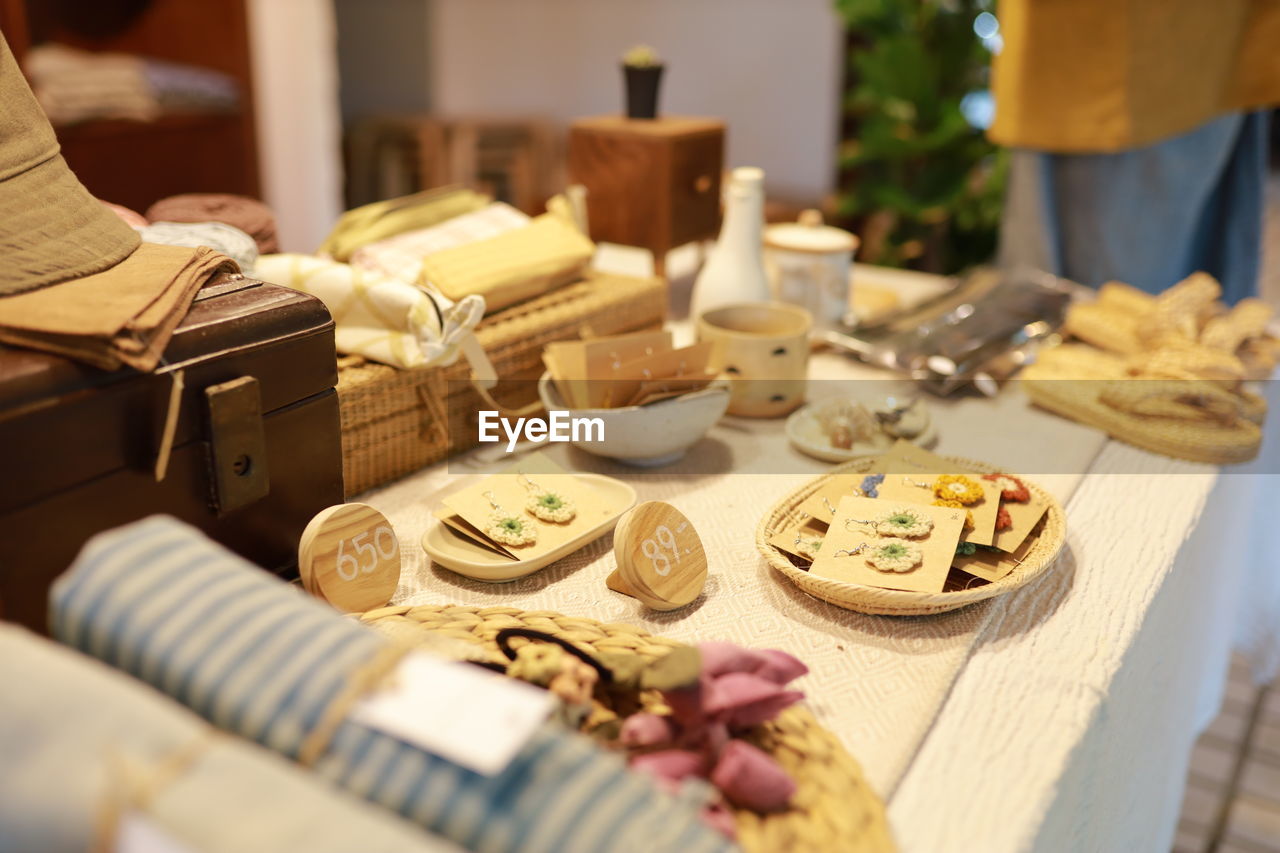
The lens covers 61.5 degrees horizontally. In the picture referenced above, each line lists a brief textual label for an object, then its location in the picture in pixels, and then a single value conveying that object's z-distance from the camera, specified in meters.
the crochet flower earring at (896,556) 0.85
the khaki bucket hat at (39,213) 0.78
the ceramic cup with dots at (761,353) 1.21
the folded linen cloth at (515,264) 1.18
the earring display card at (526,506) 0.92
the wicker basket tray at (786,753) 0.60
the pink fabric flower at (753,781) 0.60
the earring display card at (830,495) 0.95
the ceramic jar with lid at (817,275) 1.49
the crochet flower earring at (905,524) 0.89
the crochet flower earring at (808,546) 0.90
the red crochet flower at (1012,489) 0.96
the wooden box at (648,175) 1.53
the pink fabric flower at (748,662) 0.66
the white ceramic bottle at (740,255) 1.37
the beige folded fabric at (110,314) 0.70
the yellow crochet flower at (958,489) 0.94
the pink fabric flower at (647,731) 0.64
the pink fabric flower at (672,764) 0.62
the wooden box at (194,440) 0.68
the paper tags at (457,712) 0.49
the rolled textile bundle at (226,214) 1.11
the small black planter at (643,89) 1.59
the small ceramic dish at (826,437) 1.14
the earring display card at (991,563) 0.88
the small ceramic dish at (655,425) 1.05
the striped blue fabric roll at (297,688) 0.49
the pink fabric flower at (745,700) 0.63
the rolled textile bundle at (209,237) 0.98
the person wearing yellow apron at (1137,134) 1.63
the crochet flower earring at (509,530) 0.91
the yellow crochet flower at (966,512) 0.91
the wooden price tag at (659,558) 0.82
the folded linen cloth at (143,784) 0.43
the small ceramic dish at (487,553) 0.88
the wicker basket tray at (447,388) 1.03
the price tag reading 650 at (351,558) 0.81
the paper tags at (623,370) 1.08
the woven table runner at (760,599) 0.75
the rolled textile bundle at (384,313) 1.04
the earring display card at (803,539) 0.90
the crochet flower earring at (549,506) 0.95
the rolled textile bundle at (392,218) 1.25
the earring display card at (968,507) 0.90
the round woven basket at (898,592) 0.81
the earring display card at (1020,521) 0.90
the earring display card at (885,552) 0.85
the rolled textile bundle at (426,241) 1.20
